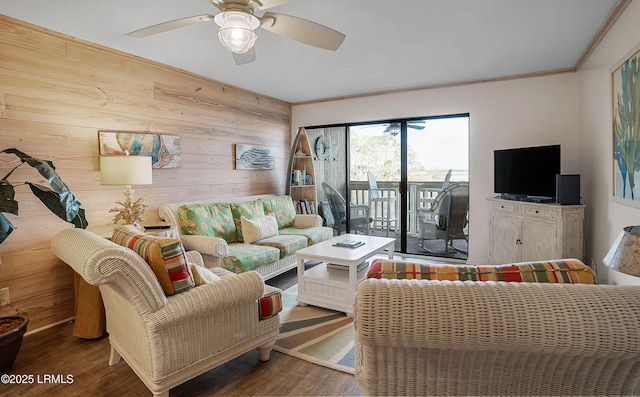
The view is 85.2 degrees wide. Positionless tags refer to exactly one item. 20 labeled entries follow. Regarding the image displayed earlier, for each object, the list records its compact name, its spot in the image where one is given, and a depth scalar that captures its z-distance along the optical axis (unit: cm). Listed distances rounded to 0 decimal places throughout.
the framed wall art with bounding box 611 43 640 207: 216
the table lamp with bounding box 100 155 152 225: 285
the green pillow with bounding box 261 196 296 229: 461
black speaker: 329
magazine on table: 349
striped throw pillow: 175
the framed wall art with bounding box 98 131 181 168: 316
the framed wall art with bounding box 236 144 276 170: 471
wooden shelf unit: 536
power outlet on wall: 255
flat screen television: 359
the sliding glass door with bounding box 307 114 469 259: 475
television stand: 326
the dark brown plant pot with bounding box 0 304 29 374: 208
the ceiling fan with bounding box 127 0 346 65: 189
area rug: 231
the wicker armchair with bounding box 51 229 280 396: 159
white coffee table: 298
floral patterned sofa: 323
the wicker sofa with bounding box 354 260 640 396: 90
